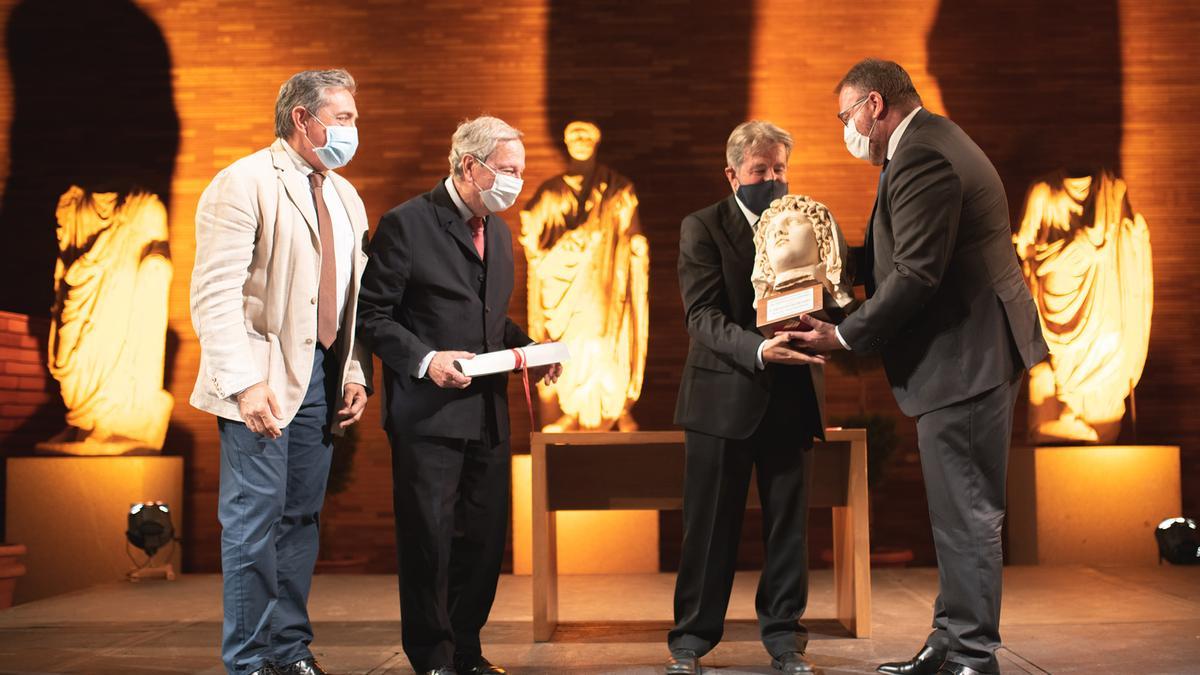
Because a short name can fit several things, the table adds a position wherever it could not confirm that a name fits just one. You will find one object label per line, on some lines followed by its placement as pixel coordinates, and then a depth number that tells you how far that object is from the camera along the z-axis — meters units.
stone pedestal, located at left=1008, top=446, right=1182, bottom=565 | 5.81
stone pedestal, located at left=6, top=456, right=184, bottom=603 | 5.99
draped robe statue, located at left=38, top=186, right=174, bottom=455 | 6.28
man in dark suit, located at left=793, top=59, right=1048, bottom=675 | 2.69
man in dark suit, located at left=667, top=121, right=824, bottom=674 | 3.02
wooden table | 3.71
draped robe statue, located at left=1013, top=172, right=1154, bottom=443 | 6.09
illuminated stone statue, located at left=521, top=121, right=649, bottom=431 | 6.24
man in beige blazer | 2.62
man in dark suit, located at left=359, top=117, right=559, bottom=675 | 2.93
